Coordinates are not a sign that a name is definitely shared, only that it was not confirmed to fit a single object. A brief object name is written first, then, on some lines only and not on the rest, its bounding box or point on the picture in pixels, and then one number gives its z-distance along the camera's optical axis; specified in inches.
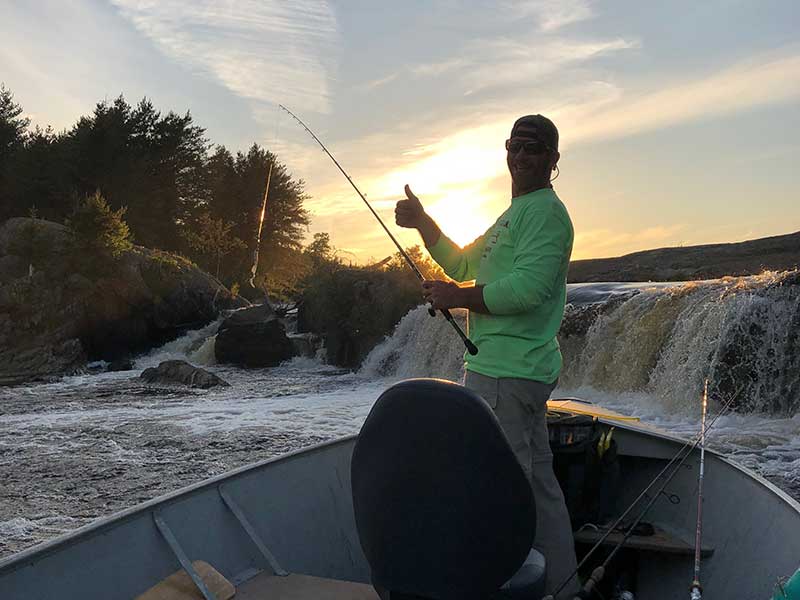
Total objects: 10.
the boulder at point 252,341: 945.5
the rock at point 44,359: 914.1
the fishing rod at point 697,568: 82.2
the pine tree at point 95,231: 1083.3
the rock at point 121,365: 932.0
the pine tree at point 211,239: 1673.2
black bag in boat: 154.3
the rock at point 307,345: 992.4
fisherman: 98.4
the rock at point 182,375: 721.0
